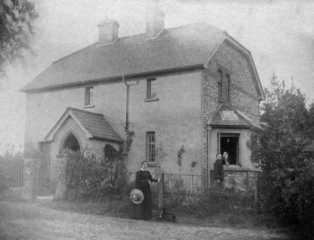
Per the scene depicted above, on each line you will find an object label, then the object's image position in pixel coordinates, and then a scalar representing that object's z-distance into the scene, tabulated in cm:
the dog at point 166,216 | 1214
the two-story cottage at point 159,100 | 1891
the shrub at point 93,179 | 1429
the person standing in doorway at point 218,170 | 1656
